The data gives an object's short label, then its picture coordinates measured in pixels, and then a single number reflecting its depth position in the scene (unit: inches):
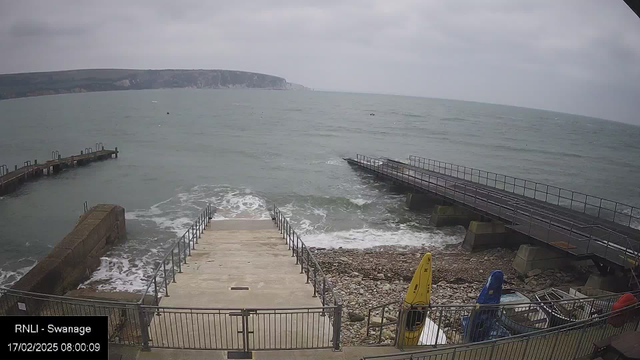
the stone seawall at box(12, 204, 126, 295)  583.8
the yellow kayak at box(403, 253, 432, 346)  303.4
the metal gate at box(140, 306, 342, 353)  279.1
